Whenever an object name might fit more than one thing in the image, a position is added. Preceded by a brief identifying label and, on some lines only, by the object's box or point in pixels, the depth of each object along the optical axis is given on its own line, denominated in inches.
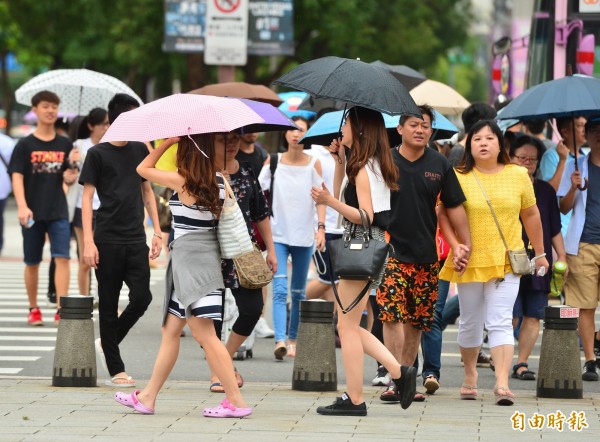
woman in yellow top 695.1
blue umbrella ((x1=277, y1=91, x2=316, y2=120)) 1069.1
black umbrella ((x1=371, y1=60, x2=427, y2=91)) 1034.7
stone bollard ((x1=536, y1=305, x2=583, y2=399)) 733.9
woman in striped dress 607.8
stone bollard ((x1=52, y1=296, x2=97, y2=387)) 743.1
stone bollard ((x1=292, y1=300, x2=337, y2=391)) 747.4
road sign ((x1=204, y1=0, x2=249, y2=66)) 1855.3
